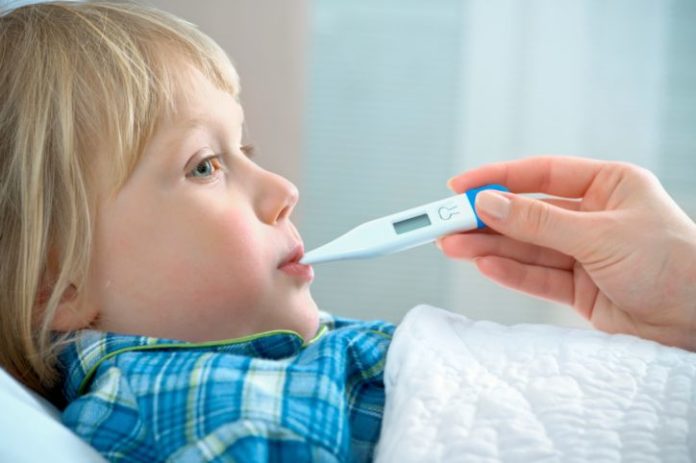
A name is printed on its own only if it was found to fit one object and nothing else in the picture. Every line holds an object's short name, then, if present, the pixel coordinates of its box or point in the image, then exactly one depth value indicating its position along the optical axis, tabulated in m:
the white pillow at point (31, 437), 0.54
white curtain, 1.00
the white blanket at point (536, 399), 0.55
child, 0.61
